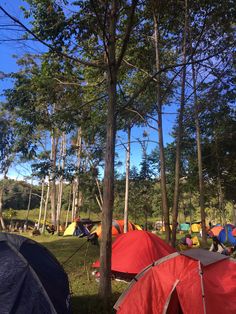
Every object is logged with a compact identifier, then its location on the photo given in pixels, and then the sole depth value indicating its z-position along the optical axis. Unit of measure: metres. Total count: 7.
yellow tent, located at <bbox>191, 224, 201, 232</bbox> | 25.30
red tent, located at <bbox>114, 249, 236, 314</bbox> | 3.51
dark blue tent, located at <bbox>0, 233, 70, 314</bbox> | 3.03
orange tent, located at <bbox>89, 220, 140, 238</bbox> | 15.52
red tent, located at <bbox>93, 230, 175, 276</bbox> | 6.23
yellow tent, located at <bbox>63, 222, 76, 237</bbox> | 17.59
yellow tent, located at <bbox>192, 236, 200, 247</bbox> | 12.18
